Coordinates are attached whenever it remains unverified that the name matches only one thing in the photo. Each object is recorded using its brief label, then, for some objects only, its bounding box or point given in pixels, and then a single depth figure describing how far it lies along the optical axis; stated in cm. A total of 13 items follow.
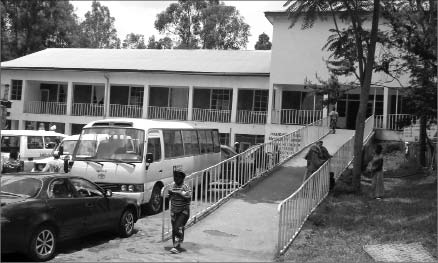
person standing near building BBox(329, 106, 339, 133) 2502
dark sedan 773
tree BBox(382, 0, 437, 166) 1483
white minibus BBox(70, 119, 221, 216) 1212
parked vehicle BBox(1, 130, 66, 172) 1880
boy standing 918
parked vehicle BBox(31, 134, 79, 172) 1645
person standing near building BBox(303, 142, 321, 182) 1413
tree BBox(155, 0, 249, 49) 5231
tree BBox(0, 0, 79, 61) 4766
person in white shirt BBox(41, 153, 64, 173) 1360
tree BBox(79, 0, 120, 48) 6475
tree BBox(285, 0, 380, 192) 1517
